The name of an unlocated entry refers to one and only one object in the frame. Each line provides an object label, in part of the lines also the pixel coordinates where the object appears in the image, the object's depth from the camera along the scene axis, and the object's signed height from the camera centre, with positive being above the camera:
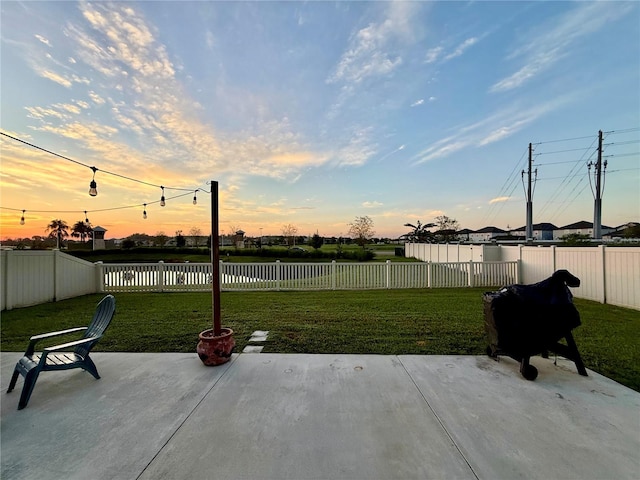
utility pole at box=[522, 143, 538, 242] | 18.91 +2.69
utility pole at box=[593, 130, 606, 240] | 16.20 +2.22
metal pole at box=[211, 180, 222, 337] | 3.40 -0.26
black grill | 2.83 -0.88
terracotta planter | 3.23 -1.34
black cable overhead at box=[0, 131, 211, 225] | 5.27 +1.31
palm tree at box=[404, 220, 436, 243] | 29.92 +0.67
